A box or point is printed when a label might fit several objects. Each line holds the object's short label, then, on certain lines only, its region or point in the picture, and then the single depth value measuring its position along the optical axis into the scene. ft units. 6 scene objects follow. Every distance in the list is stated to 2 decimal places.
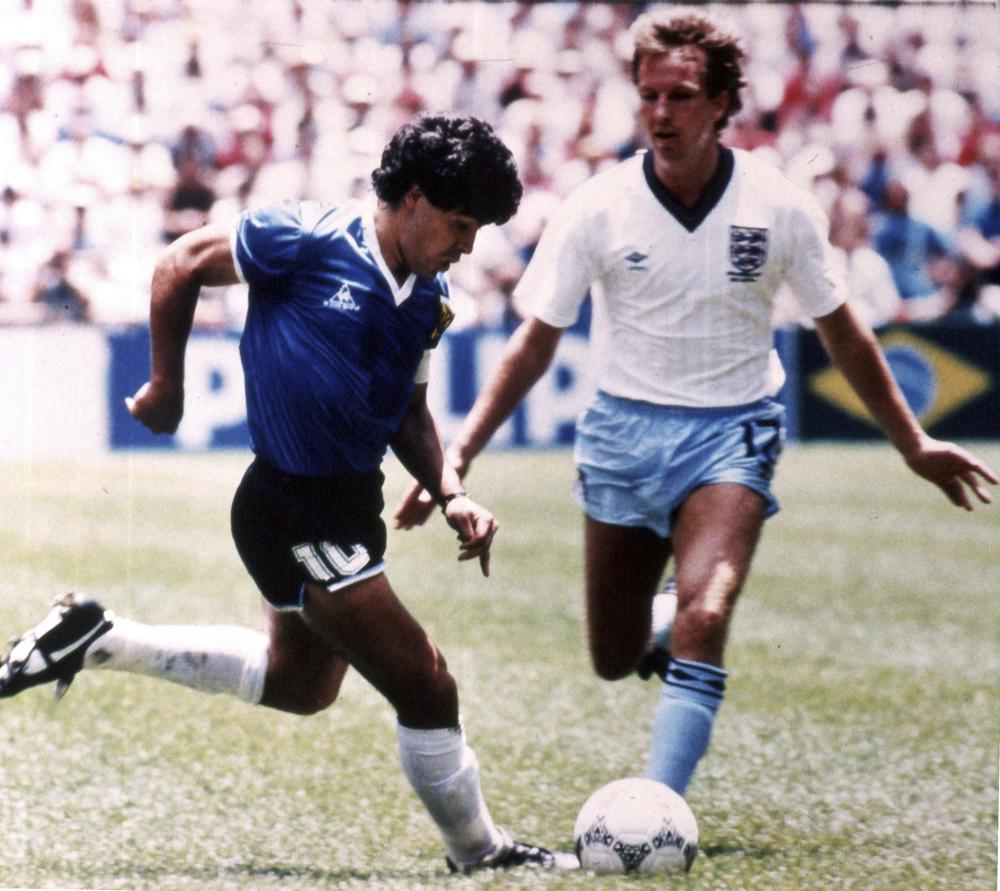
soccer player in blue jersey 19.27
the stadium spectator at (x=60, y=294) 58.14
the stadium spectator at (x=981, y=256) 72.19
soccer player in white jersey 22.75
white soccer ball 19.95
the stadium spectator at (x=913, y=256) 72.04
